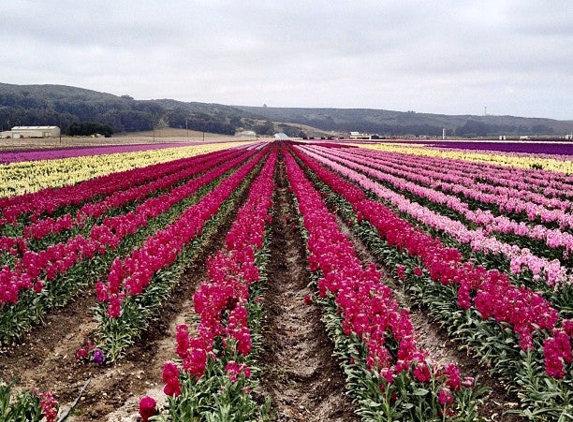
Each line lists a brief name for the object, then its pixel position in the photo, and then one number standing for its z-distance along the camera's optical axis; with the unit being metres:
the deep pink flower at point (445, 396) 3.93
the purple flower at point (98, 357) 6.07
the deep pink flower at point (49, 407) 3.78
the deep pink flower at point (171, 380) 4.06
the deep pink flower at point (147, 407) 3.72
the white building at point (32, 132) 112.56
